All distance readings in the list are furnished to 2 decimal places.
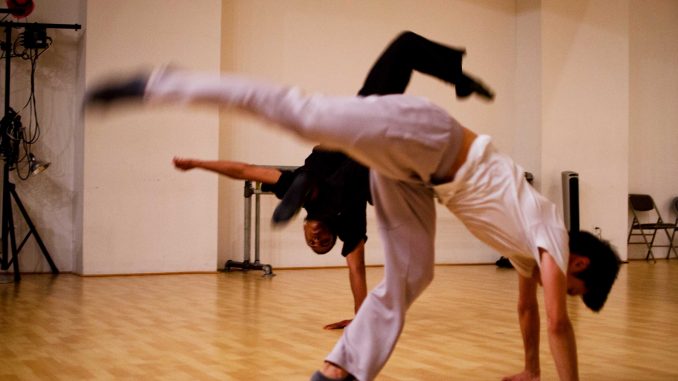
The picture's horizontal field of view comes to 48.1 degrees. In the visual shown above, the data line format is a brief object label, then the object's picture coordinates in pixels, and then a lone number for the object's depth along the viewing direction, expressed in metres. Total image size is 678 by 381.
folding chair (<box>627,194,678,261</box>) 9.76
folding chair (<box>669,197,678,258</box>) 10.21
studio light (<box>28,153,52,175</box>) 7.09
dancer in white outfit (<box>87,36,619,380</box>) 2.00
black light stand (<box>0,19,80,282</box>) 6.65
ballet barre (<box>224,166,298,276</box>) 7.36
